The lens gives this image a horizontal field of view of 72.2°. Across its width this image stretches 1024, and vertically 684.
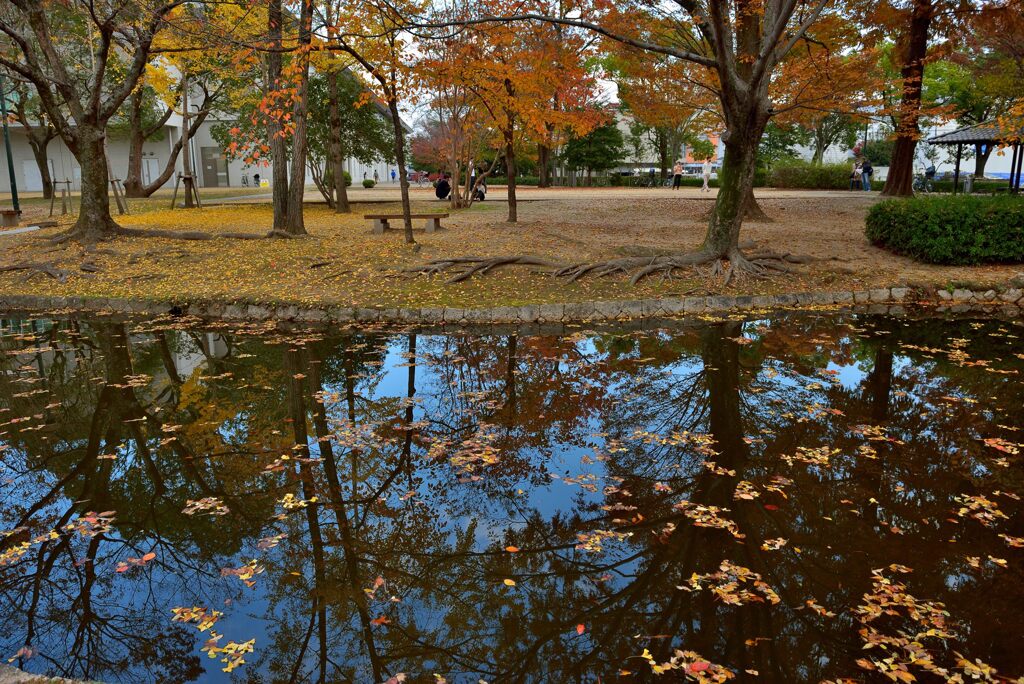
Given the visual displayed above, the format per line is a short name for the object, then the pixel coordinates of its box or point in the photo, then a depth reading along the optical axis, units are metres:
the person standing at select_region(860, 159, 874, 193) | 30.58
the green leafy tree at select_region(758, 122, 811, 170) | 49.53
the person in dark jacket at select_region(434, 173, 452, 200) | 29.72
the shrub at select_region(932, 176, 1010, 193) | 29.40
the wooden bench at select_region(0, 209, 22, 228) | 18.56
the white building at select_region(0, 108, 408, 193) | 36.41
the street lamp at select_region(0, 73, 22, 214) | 20.65
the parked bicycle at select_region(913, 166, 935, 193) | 27.86
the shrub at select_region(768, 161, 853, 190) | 32.53
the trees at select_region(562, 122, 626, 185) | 42.94
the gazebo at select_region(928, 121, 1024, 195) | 22.70
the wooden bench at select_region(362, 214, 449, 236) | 16.12
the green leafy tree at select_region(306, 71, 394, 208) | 22.91
